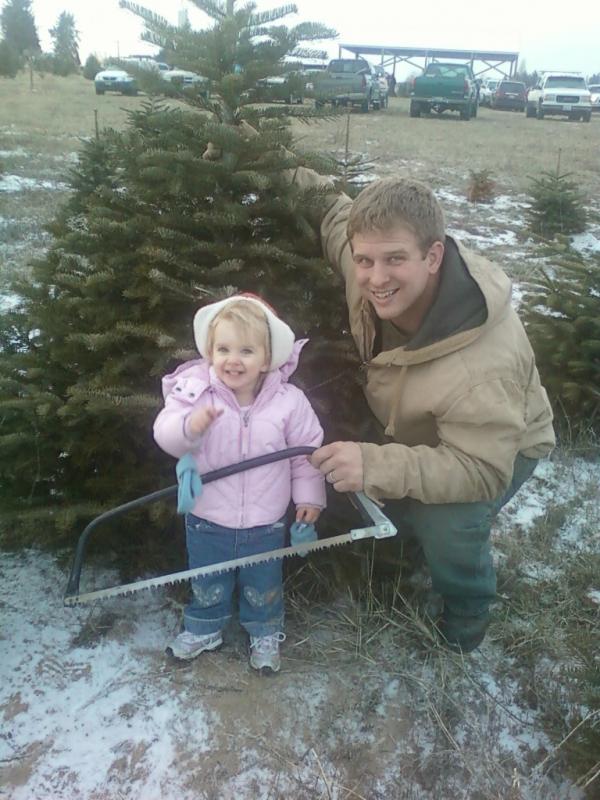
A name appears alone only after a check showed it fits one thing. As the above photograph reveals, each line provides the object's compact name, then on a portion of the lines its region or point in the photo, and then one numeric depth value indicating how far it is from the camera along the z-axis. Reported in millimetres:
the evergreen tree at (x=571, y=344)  4660
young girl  2318
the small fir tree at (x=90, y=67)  42219
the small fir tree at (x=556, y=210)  9742
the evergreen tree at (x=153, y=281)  2664
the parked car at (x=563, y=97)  29047
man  2344
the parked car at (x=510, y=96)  36125
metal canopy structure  58906
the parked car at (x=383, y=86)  29828
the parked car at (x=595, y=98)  41906
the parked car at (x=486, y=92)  39762
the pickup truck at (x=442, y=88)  26750
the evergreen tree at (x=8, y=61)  28312
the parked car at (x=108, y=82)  27369
